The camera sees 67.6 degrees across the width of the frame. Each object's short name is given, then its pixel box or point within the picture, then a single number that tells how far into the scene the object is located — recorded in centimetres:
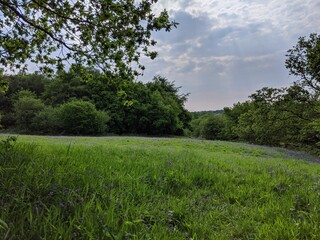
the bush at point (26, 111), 3872
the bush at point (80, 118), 3450
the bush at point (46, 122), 3659
